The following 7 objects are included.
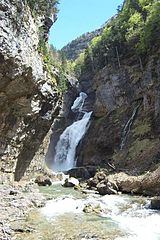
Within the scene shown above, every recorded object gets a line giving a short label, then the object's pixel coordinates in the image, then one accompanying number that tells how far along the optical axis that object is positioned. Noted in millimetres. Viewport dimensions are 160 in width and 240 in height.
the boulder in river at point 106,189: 16793
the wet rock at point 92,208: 12389
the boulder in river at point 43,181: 21762
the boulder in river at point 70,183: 20574
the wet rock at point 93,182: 19614
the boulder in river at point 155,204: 12774
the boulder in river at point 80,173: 24738
